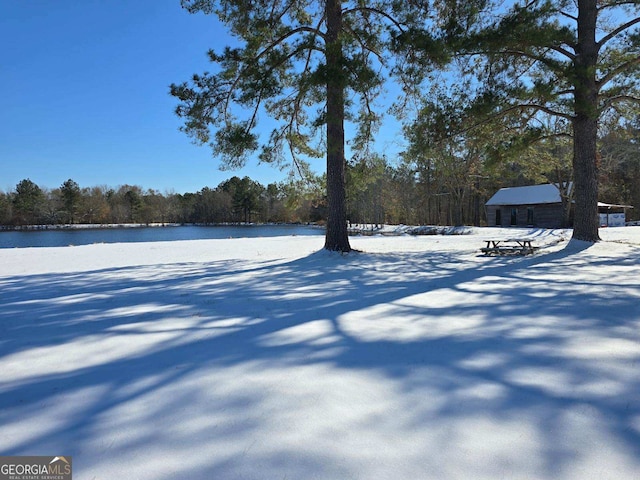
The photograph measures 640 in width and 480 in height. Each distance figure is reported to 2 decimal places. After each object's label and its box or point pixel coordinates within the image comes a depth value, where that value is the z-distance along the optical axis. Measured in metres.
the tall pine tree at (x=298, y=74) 8.25
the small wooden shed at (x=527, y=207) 27.55
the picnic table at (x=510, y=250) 9.20
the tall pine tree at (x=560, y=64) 8.36
